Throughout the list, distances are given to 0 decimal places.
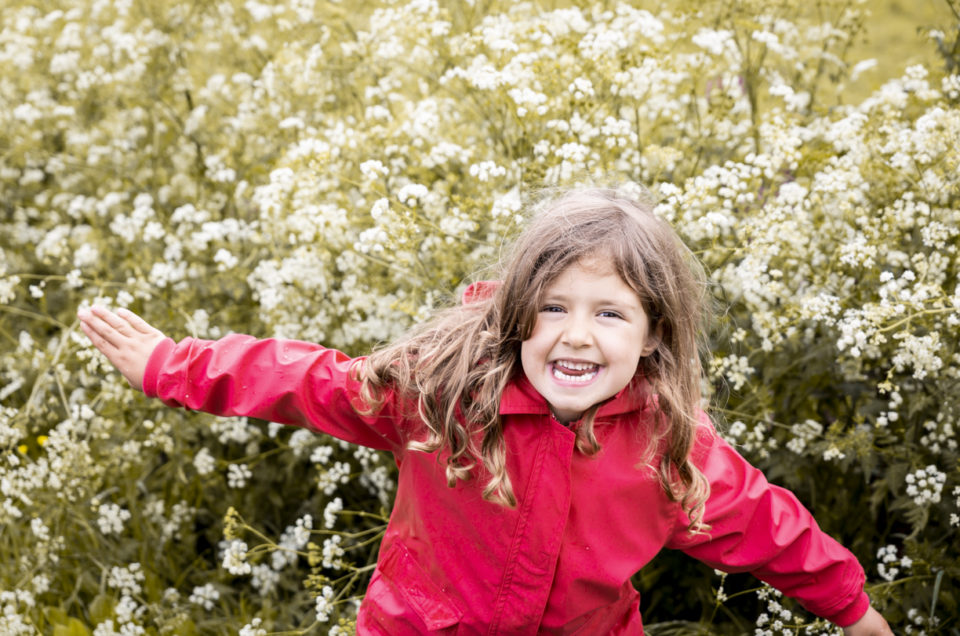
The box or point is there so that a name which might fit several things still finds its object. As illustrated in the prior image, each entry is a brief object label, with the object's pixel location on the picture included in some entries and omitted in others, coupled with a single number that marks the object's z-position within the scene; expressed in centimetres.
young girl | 219
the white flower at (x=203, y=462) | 350
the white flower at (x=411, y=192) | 291
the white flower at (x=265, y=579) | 348
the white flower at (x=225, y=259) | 345
